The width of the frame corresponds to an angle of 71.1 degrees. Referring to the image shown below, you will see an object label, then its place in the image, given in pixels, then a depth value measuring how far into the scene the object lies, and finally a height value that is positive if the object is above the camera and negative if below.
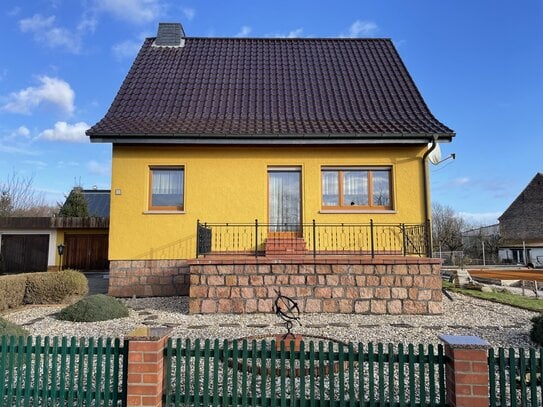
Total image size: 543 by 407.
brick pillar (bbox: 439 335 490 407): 3.28 -1.12
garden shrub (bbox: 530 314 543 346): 5.85 -1.34
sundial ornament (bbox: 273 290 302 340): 7.79 -1.35
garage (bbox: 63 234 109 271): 18.12 -0.31
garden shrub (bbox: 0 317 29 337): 5.32 -1.19
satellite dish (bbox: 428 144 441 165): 10.88 +2.62
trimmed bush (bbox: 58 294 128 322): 7.38 -1.29
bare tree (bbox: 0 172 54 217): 23.48 +3.06
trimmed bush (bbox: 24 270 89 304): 9.23 -1.00
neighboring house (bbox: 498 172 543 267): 36.16 +1.76
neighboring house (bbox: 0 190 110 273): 17.50 +0.17
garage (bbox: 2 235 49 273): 17.56 -0.29
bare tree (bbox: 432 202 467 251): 38.09 +1.87
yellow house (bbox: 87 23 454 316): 10.27 +1.72
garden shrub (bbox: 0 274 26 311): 8.44 -1.02
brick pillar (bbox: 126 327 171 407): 3.45 -1.14
